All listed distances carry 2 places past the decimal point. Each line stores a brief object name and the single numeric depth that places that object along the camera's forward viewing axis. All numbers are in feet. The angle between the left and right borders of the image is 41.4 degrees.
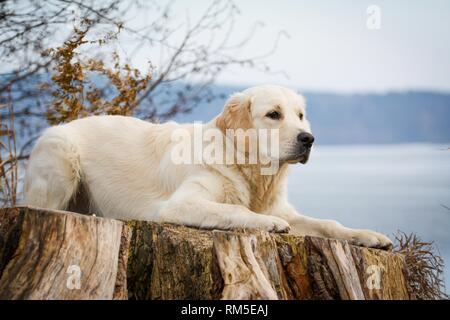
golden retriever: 13.88
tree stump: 10.08
